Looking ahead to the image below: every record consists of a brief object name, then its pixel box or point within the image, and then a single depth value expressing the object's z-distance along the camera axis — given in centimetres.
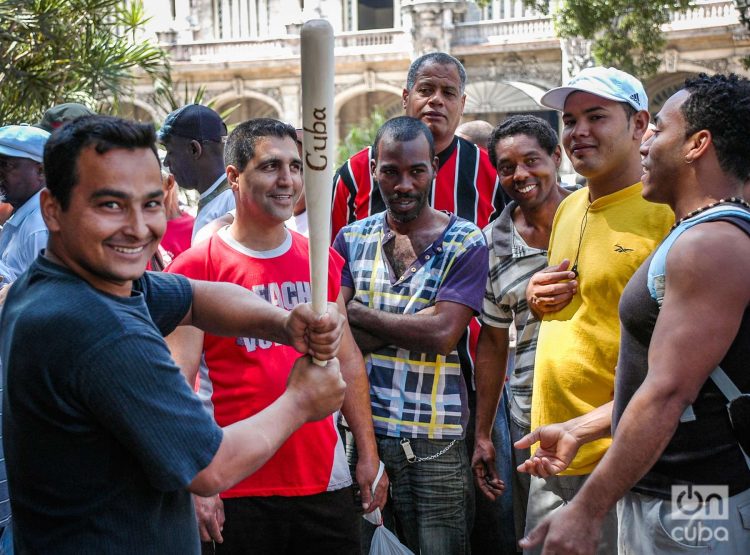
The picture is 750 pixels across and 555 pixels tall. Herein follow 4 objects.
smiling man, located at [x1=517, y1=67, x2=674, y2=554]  314
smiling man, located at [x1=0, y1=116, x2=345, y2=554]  192
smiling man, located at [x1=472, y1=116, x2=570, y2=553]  380
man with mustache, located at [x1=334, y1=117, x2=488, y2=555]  367
